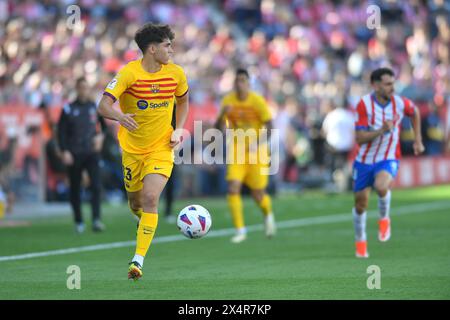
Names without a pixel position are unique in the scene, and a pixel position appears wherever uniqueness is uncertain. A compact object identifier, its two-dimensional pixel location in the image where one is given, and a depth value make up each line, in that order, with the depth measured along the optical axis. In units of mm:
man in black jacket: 17219
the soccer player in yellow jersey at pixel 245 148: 15695
